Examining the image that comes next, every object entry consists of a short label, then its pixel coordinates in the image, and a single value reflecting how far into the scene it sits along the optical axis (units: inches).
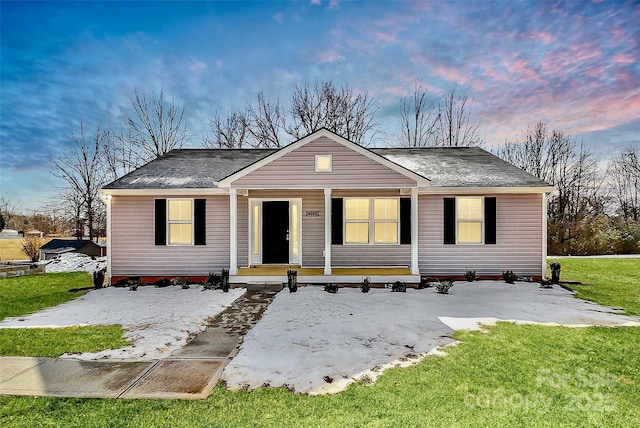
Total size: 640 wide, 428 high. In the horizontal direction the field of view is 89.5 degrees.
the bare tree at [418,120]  868.5
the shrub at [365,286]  328.8
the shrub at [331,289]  324.5
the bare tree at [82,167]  872.3
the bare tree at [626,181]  1020.5
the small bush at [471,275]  376.8
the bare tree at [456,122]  872.3
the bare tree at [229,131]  907.4
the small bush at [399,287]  330.3
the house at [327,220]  350.6
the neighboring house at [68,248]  620.1
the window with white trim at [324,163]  351.9
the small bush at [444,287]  319.9
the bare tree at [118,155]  874.8
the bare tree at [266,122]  872.9
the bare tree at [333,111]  861.8
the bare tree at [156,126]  826.8
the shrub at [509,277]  369.1
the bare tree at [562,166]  912.9
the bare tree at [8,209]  1073.5
